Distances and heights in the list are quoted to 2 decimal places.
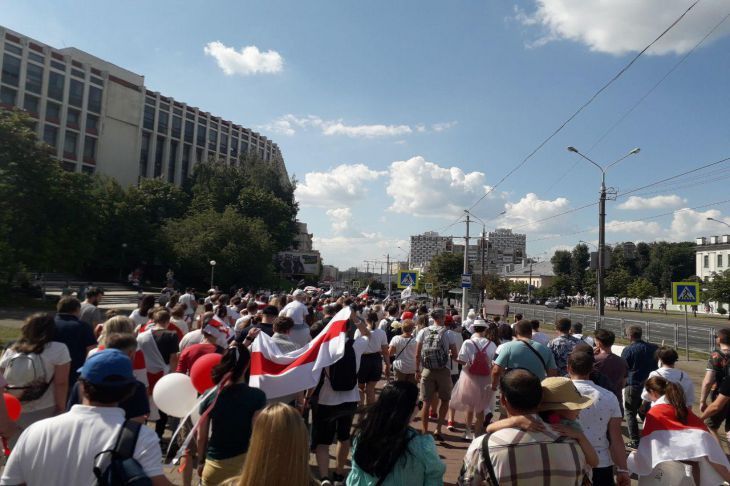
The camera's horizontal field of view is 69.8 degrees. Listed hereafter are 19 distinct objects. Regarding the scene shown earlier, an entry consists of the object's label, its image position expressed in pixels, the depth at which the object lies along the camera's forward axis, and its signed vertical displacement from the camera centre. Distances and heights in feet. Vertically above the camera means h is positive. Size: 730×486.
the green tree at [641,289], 224.33 +1.47
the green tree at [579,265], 311.27 +15.09
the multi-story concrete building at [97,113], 193.16 +66.22
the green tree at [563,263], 329.72 +16.56
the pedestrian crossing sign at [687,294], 54.65 +0.13
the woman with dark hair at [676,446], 11.99 -3.56
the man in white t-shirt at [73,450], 8.03 -2.84
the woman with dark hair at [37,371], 14.96 -3.10
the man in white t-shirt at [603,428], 13.48 -3.60
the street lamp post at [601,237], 67.62 +7.15
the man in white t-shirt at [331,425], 18.26 -5.26
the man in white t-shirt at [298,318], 23.49 -2.27
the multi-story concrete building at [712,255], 247.29 +20.04
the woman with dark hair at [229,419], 11.94 -3.36
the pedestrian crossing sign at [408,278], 70.64 +0.47
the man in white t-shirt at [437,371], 25.55 -4.34
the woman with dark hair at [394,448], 8.98 -2.89
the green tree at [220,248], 155.84 +7.38
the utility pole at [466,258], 73.82 +4.86
